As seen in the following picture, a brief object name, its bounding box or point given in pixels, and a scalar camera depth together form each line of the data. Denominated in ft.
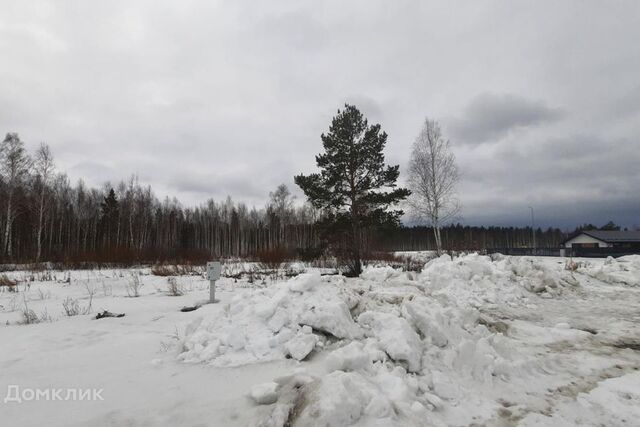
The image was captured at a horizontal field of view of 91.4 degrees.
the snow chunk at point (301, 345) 11.51
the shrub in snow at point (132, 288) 27.86
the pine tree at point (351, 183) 50.78
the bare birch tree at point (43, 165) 81.66
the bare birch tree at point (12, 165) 75.56
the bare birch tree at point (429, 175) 75.05
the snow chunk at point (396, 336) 11.16
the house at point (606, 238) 143.74
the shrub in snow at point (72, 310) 19.72
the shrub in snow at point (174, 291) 27.25
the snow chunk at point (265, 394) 8.62
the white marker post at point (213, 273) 23.12
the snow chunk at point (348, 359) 10.19
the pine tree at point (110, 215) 118.32
